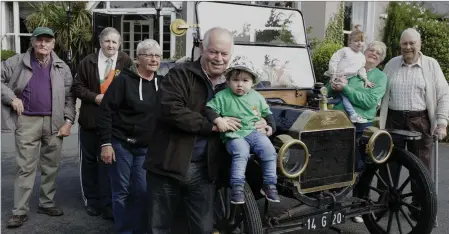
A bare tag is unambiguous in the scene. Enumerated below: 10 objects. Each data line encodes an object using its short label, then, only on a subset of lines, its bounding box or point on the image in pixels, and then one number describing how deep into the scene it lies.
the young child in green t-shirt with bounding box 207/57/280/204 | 2.81
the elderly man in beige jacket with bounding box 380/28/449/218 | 4.55
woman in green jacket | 4.45
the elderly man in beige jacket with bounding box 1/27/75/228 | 4.40
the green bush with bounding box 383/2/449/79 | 10.14
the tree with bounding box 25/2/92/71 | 14.59
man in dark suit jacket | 4.64
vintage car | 3.33
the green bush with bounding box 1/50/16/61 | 13.77
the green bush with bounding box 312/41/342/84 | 9.92
